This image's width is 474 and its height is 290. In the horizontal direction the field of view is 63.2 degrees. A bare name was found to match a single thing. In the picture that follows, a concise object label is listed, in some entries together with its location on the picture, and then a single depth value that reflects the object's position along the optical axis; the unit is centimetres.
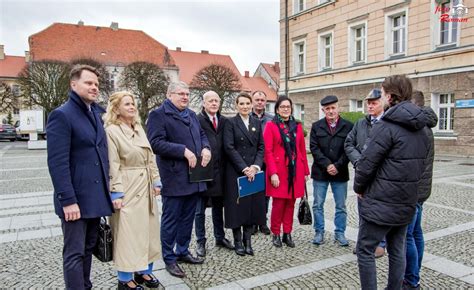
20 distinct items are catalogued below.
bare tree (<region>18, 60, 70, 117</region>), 3027
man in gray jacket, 442
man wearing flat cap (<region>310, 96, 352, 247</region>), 495
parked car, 3284
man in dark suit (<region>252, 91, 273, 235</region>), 570
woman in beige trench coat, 335
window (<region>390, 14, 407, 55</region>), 1897
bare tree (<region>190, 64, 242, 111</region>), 3844
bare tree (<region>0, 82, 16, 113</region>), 3838
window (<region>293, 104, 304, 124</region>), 2594
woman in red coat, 482
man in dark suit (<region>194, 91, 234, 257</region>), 460
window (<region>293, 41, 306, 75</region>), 2566
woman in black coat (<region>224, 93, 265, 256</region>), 464
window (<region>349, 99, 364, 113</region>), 2155
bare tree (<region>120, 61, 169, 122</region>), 3394
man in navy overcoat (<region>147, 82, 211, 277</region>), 402
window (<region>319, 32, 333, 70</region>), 2348
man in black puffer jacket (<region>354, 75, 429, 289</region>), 290
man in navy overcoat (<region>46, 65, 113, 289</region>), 288
